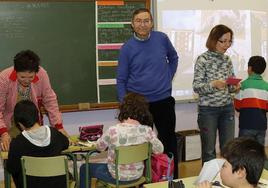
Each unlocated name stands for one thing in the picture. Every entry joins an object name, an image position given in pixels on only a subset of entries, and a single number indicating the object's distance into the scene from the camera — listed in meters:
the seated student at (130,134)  3.01
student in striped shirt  4.12
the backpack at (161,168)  3.28
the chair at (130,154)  2.93
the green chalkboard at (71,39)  4.18
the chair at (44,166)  2.66
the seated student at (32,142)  2.72
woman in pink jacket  3.15
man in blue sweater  3.66
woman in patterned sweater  3.74
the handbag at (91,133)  3.47
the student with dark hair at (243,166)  1.93
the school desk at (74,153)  3.20
